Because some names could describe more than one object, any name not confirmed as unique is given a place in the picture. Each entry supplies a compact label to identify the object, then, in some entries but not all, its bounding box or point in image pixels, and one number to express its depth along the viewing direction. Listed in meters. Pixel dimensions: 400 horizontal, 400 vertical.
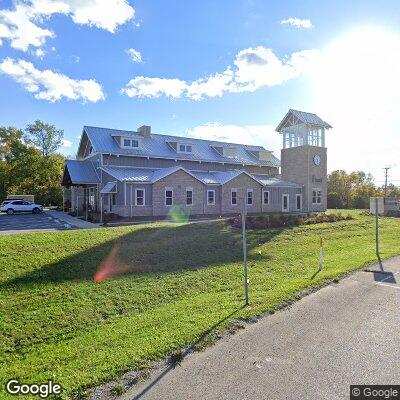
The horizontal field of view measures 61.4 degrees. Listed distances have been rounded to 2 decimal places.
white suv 33.50
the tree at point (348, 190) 51.03
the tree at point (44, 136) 61.47
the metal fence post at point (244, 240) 8.06
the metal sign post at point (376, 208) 15.05
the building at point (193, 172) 28.55
